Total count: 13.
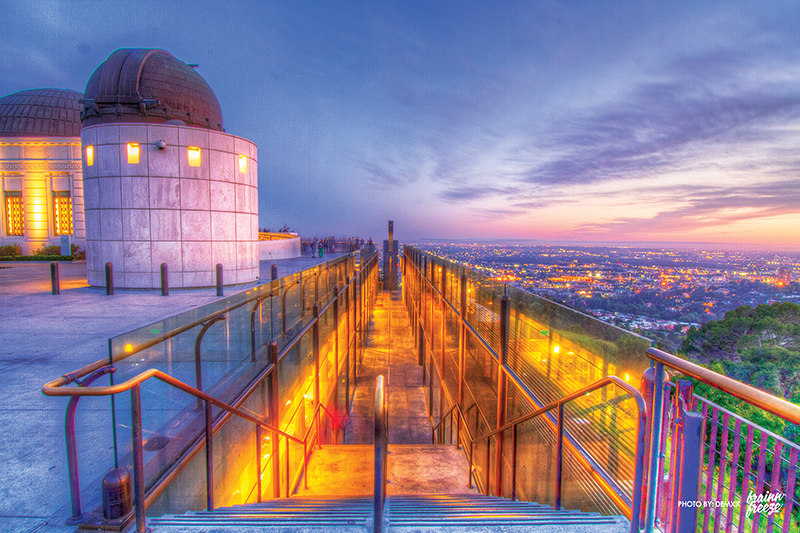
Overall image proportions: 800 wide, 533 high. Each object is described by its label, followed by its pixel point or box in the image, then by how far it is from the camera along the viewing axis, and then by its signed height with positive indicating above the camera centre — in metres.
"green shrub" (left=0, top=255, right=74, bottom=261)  22.48 -1.01
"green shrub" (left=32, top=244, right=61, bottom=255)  24.62 -0.57
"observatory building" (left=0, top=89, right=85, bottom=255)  26.28 +4.00
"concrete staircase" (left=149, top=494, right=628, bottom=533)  2.40 -1.94
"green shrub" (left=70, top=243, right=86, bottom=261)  23.45 -0.68
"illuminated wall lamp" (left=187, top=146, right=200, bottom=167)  12.18 +2.91
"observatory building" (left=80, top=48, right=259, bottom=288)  11.95 +1.40
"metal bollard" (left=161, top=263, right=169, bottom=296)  11.14 -1.13
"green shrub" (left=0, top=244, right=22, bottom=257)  23.98 -0.58
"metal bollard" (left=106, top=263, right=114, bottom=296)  11.05 -1.12
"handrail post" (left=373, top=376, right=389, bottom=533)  2.48 -1.39
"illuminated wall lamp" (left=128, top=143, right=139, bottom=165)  11.78 +2.87
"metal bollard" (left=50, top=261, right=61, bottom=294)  10.45 -1.08
